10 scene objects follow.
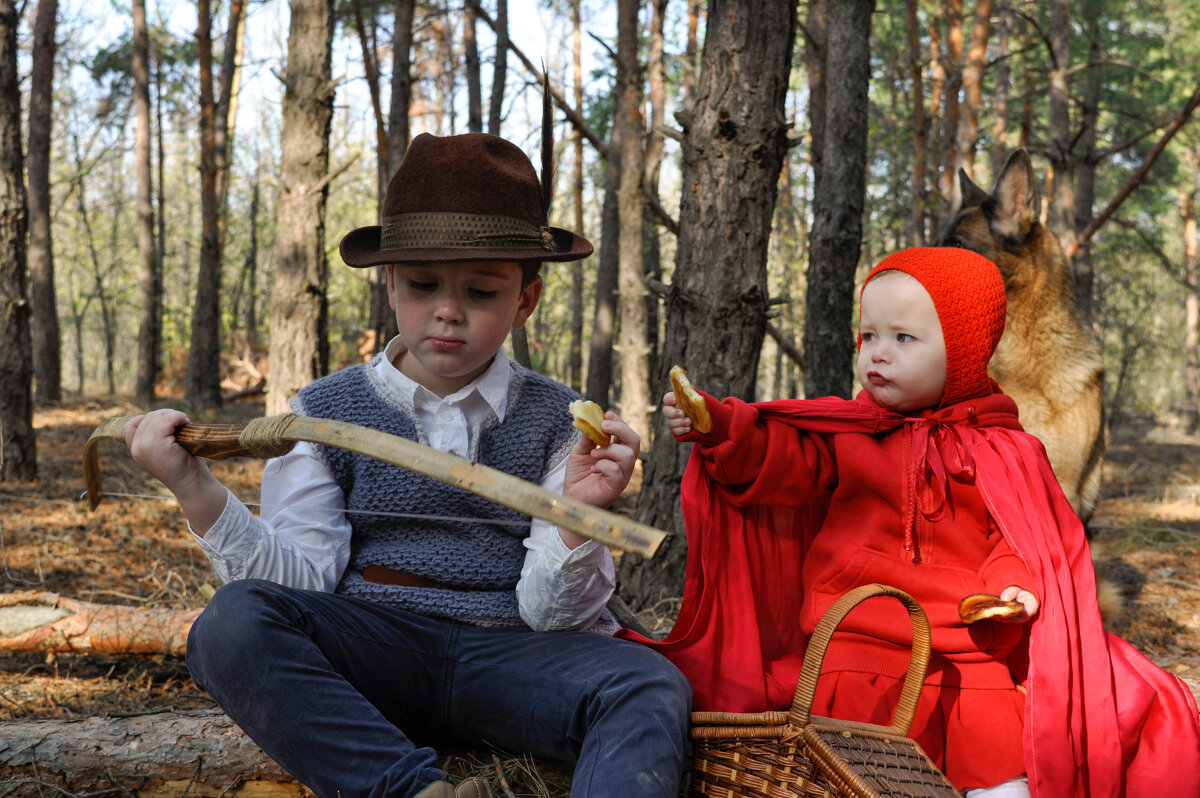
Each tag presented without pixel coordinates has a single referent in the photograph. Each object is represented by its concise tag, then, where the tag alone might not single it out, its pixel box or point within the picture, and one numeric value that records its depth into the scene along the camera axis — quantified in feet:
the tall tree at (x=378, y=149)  38.47
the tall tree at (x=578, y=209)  55.21
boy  6.44
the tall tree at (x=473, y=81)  36.27
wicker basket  6.03
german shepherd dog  12.80
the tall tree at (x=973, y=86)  33.78
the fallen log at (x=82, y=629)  11.25
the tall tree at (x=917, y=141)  44.91
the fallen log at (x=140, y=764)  7.84
